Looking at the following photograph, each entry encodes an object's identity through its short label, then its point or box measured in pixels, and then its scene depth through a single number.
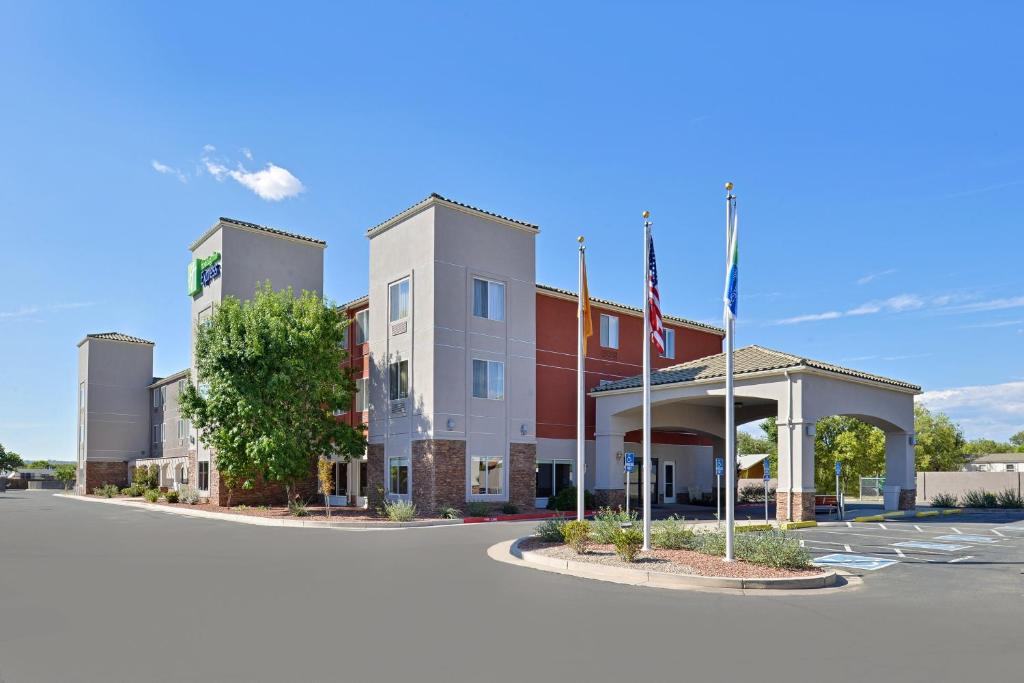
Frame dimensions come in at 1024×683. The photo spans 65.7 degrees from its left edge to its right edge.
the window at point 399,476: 31.34
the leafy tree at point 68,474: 87.64
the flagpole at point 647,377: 16.30
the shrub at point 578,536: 16.48
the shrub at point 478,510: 29.30
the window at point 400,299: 32.54
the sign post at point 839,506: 28.74
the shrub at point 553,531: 18.59
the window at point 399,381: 32.10
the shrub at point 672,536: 16.80
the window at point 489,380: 31.91
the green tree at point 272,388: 31.58
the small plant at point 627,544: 15.27
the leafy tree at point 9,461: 98.25
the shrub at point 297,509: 30.72
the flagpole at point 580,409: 19.02
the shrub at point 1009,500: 35.50
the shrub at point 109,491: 56.72
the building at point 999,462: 97.94
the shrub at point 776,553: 14.28
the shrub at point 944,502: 36.62
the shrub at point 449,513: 28.53
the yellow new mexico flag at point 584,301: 20.08
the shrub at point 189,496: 42.00
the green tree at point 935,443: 62.19
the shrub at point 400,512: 27.30
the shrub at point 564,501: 32.41
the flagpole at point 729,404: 14.67
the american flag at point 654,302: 17.02
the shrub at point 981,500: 35.91
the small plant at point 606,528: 17.30
